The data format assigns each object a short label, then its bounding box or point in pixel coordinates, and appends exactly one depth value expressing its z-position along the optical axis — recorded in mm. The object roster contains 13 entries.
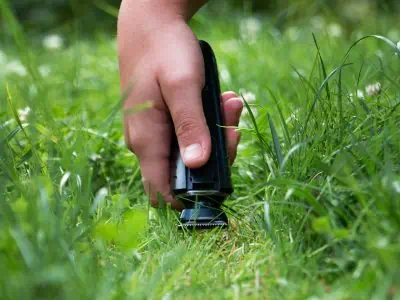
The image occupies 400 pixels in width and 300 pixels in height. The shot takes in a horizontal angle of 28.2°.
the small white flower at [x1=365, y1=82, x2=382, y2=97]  2031
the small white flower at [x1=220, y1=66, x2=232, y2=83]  3353
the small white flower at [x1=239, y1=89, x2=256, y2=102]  2637
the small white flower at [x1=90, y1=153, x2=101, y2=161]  2277
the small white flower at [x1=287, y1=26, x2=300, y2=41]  4484
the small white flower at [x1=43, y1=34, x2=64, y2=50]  4285
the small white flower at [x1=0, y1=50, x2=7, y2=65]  4168
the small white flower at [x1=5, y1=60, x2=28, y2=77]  3762
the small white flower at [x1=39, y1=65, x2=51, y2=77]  4062
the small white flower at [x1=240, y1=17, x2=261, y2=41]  4228
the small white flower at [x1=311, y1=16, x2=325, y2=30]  5024
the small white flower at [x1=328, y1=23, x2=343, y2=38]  3939
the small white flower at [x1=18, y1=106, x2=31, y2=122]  2334
